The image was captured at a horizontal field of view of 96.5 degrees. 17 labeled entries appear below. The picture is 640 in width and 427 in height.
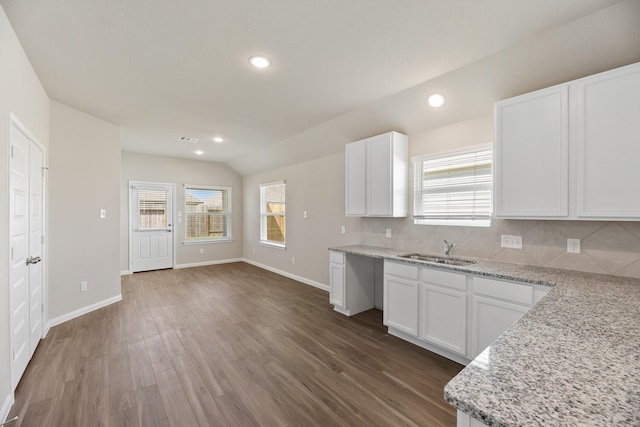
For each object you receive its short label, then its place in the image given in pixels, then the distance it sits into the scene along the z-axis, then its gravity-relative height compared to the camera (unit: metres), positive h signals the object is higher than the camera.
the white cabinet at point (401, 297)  2.91 -0.89
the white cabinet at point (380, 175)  3.47 +0.48
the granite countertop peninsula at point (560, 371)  0.66 -0.47
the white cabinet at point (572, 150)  1.92 +0.47
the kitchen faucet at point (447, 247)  3.11 -0.38
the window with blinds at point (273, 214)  6.25 -0.03
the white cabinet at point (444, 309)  2.54 -0.91
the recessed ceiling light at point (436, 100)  2.87 +1.15
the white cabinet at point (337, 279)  3.74 -0.89
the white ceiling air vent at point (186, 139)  4.95 +1.30
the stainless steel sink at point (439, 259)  2.93 -0.51
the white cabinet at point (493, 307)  2.17 -0.75
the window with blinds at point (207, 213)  6.95 -0.01
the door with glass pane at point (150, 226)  6.20 -0.30
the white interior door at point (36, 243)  2.64 -0.30
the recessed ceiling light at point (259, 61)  2.41 +1.31
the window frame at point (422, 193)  2.96 +0.24
